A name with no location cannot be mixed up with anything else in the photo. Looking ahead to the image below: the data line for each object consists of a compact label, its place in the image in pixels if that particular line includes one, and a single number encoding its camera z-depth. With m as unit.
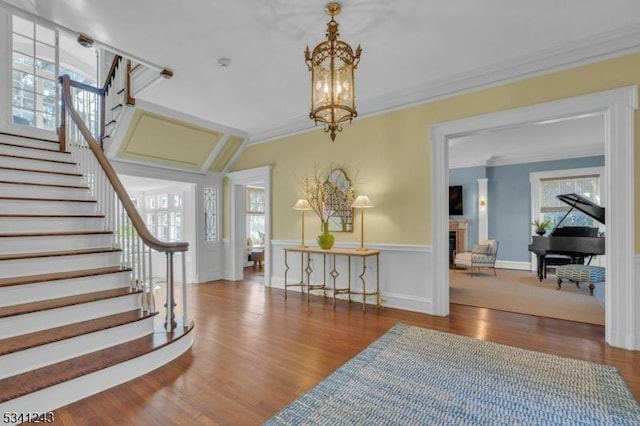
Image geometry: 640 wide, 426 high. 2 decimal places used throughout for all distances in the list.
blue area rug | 1.88
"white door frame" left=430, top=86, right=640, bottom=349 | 2.86
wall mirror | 4.68
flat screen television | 8.28
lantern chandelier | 2.30
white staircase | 2.09
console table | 4.25
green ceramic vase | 4.56
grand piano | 4.83
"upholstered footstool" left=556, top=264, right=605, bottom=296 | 4.91
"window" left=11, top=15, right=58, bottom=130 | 4.82
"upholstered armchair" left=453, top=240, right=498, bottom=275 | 6.77
